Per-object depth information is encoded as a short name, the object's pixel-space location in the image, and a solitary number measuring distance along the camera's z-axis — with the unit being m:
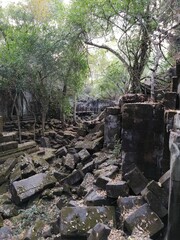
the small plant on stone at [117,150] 4.60
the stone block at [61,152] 6.64
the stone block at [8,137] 6.64
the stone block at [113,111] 5.09
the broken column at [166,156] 3.03
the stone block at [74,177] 4.50
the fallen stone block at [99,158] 4.65
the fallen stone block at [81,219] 2.67
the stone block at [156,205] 2.60
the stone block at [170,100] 3.33
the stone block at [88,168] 4.65
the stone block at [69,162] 5.26
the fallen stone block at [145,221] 2.48
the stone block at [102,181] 3.52
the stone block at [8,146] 6.40
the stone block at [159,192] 2.63
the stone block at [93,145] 5.52
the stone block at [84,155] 5.29
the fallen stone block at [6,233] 3.40
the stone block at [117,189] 3.12
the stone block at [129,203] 2.86
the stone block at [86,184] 3.97
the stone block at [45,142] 8.17
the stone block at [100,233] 2.26
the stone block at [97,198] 3.21
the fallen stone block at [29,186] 4.24
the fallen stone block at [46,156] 6.39
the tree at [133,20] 6.77
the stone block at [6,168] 5.37
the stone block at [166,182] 2.64
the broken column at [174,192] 1.97
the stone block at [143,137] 3.44
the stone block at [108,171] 3.75
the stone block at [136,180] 3.12
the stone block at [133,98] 4.59
